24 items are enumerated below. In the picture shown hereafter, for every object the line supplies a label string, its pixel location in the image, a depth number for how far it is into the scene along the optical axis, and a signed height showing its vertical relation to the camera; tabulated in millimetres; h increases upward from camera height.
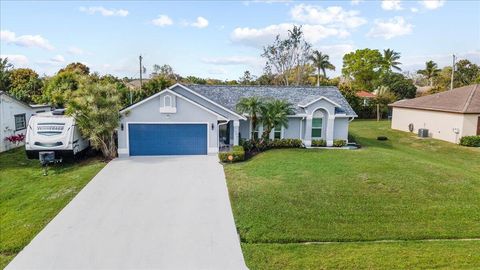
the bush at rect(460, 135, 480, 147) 24561 -2419
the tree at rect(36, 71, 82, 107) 27594 +1573
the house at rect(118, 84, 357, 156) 19359 -1028
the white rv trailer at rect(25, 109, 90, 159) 16766 -1648
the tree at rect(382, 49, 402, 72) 64812 +9059
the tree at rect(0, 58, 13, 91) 39188 +3384
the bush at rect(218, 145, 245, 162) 17847 -2647
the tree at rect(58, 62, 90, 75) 50500 +5595
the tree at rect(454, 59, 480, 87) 57397 +5957
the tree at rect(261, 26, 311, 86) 50844 +7681
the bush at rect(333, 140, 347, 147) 22156 -2408
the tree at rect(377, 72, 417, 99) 53000 +3083
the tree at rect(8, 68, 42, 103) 34094 +2078
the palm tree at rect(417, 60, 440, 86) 63688 +6934
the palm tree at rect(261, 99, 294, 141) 19734 -461
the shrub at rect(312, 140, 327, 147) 21969 -2402
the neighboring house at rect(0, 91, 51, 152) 20438 -930
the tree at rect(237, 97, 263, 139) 19812 -120
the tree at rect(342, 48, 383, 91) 63500 +7390
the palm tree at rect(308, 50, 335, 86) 58906 +7765
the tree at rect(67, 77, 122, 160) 17484 -405
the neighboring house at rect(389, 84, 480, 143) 25297 -560
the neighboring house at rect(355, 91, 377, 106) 44906 +1544
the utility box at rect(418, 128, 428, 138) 28625 -2197
